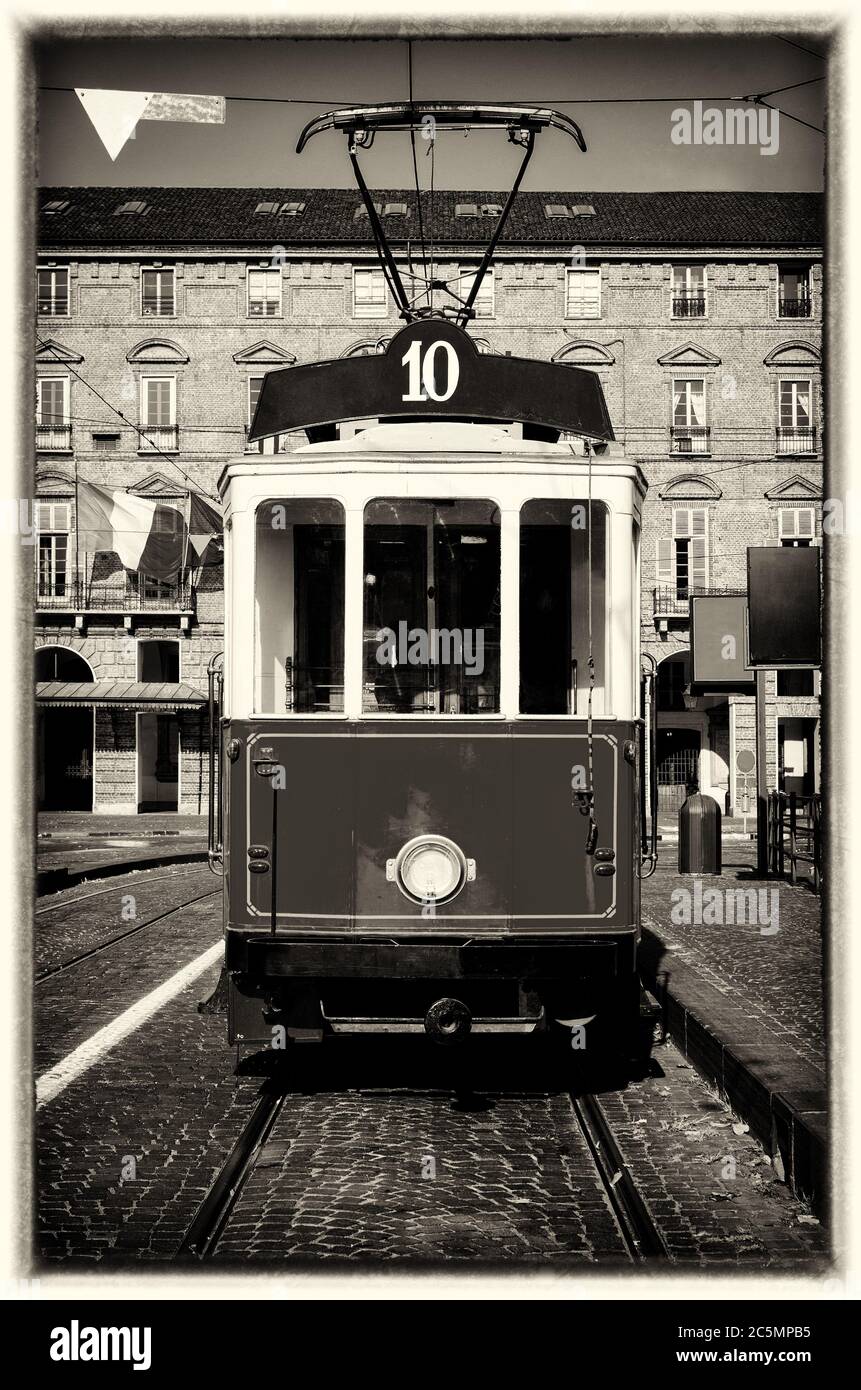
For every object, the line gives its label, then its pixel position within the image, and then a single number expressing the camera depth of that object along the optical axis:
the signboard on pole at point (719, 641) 17.14
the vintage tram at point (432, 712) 6.33
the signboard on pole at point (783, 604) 9.88
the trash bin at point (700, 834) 17.25
